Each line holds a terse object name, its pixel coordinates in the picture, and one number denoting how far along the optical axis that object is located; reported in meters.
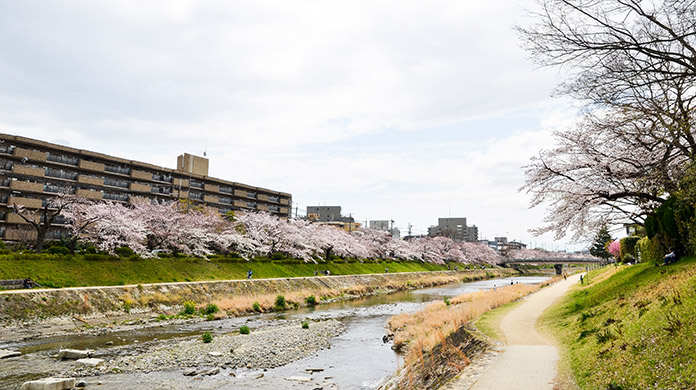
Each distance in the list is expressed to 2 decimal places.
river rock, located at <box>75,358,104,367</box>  14.67
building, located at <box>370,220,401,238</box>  187.12
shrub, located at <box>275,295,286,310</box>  31.73
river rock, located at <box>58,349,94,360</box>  15.73
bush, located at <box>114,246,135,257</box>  35.50
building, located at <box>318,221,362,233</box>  113.10
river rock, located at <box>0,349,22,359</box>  15.56
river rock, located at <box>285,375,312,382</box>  13.60
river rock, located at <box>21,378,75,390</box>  11.62
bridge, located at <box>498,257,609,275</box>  94.19
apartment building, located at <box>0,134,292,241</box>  50.22
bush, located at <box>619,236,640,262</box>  35.80
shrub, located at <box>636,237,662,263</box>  21.17
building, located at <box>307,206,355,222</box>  161.12
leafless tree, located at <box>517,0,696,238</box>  8.84
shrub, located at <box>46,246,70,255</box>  31.93
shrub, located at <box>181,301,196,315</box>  27.12
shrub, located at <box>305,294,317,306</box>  35.69
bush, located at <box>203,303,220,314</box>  27.62
